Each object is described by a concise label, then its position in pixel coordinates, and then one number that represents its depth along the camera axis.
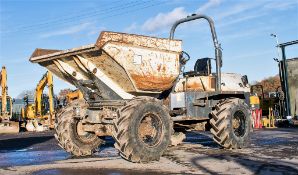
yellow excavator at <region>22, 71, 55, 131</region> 25.69
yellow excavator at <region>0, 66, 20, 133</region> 24.12
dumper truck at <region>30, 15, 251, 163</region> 8.14
